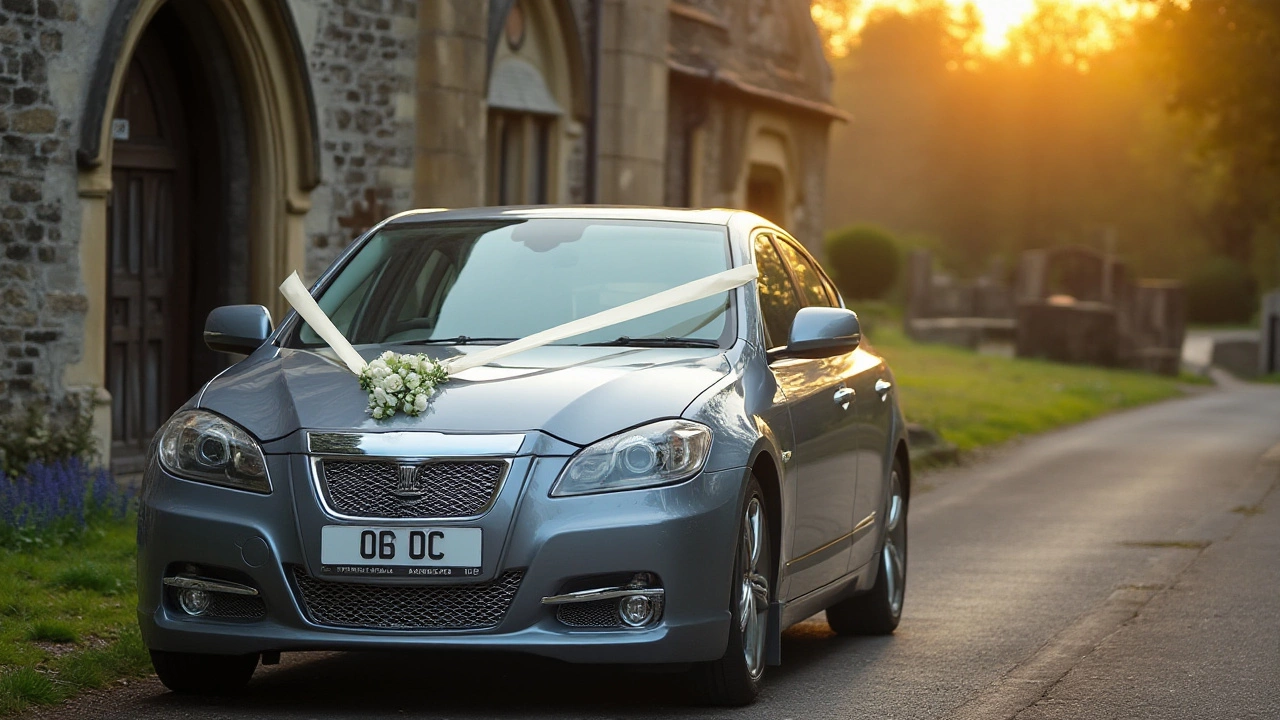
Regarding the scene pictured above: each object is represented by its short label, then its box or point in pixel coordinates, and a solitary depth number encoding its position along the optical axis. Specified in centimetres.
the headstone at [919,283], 4362
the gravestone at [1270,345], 3834
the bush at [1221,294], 6203
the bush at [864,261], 5344
